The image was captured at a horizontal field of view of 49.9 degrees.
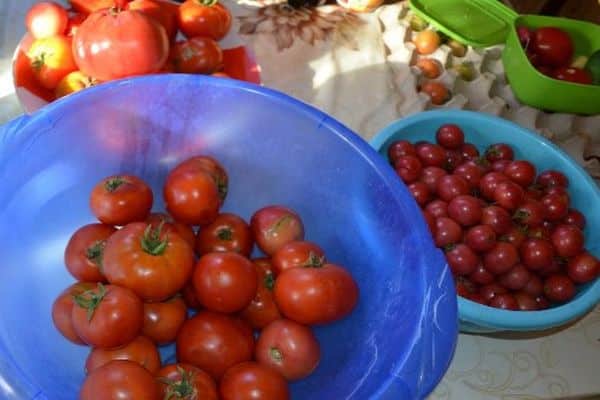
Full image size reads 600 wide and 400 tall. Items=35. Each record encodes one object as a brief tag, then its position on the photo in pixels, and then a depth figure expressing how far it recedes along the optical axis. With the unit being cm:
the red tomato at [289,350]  61
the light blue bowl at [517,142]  93
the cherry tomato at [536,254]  85
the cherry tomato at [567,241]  86
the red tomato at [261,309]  67
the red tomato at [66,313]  60
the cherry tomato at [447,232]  85
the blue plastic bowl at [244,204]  58
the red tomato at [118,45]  76
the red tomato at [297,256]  65
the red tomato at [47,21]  83
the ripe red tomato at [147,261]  58
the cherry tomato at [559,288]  84
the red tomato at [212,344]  61
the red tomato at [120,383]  51
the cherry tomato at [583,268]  84
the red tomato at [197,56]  86
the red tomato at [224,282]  61
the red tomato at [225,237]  69
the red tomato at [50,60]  81
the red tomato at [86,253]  63
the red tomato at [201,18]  88
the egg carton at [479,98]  109
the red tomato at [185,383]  54
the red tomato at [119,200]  64
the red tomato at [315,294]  62
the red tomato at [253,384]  57
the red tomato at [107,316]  55
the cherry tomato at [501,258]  83
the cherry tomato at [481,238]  84
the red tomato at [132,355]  58
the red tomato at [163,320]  62
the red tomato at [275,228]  70
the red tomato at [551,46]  113
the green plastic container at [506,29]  111
